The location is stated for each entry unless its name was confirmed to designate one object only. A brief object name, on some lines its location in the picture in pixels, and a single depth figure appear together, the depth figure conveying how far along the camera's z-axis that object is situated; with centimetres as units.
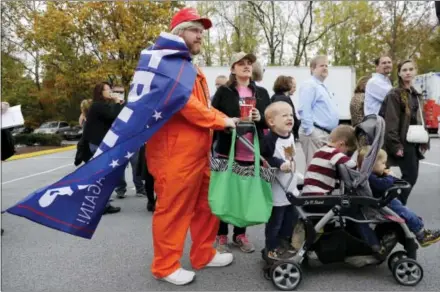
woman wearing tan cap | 372
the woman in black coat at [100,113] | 541
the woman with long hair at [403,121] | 430
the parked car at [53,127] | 2964
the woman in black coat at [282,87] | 515
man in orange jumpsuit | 319
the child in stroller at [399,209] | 332
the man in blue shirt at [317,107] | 468
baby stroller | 314
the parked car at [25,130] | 2996
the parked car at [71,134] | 2876
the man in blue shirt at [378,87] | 494
